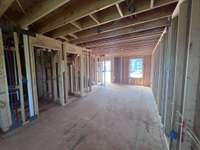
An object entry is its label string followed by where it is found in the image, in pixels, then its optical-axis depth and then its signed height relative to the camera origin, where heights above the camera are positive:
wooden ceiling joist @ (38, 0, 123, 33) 1.73 +1.03
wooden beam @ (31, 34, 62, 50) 2.94 +0.78
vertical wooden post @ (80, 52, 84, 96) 5.12 -0.46
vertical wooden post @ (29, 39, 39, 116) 2.86 -0.33
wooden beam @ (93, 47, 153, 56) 7.18 +0.99
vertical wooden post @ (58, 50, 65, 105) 3.87 -0.38
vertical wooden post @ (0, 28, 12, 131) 2.27 -0.67
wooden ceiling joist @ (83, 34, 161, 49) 3.40 +0.99
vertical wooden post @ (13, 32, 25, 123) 2.47 -0.14
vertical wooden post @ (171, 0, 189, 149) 1.35 +0.12
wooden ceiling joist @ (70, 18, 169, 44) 2.48 +1.03
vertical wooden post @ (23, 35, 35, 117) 2.70 -0.16
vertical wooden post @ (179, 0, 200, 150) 1.11 -0.09
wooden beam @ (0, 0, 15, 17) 1.52 +0.95
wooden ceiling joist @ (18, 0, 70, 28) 1.67 +1.01
